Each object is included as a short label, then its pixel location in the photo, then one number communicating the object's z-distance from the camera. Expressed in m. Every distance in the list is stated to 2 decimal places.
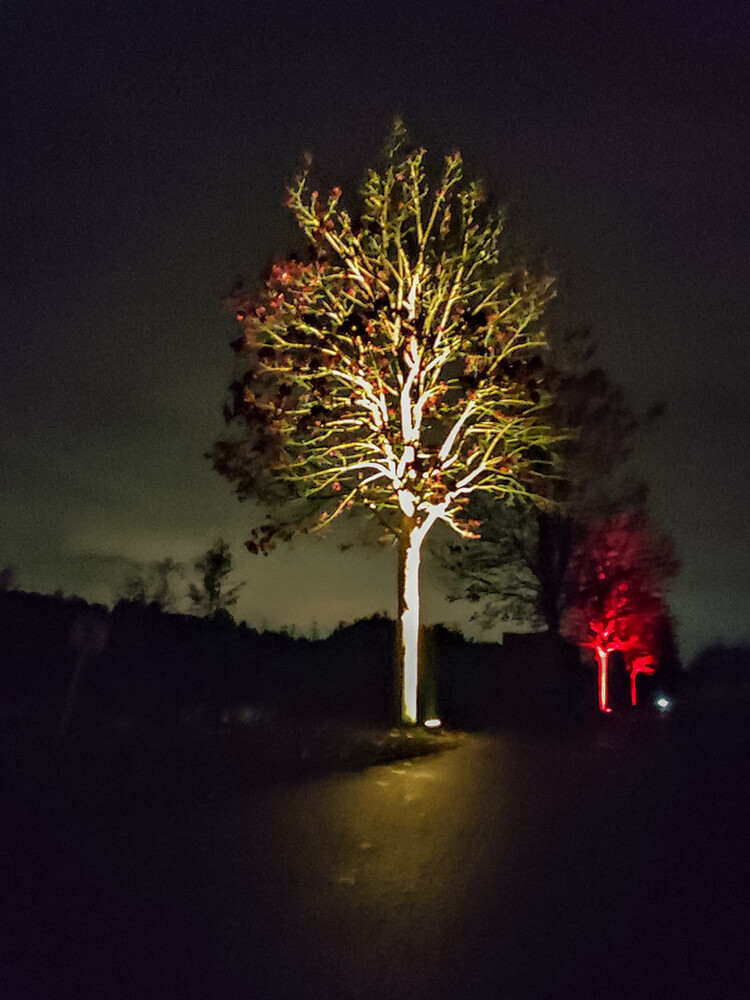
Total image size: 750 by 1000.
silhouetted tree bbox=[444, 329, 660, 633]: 35.00
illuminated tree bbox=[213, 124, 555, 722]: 16.92
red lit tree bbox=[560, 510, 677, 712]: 32.12
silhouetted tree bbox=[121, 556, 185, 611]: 37.11
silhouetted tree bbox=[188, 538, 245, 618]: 46.31
